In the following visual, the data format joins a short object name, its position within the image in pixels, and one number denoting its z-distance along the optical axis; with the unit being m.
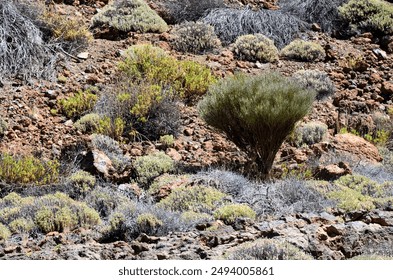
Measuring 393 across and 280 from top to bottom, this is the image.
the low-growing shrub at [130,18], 23.16
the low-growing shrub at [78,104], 18.82
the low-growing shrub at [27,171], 15.66
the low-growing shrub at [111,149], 16.67
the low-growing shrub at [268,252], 10.58
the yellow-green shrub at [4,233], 12.53
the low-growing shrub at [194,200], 13.72
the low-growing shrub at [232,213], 12.91
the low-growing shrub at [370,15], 25.35
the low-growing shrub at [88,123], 18.15
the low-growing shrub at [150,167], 16.04
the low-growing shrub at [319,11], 25.84
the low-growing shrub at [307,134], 18.87
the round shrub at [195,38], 22.79
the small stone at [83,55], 21.18
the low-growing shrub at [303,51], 23.37
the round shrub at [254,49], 22.85
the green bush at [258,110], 16.12
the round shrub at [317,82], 21.40
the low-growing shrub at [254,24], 24.20
